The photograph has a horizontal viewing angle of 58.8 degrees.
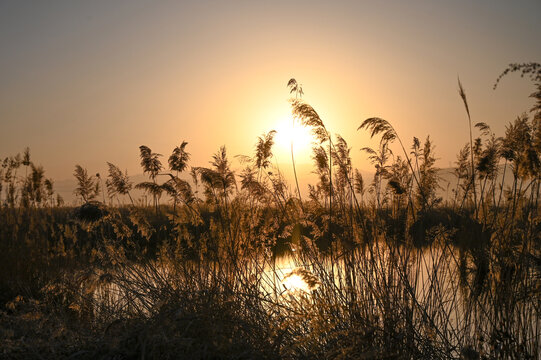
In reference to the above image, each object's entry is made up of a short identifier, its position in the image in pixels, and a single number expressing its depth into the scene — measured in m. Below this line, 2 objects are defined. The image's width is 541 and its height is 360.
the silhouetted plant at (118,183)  5.92
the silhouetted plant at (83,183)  6.29
